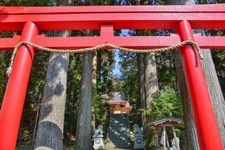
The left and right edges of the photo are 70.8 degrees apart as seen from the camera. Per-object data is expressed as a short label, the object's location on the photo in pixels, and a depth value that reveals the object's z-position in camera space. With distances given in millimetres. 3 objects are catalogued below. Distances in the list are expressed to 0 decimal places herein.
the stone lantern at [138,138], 7996
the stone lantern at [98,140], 7615
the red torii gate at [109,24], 2237
